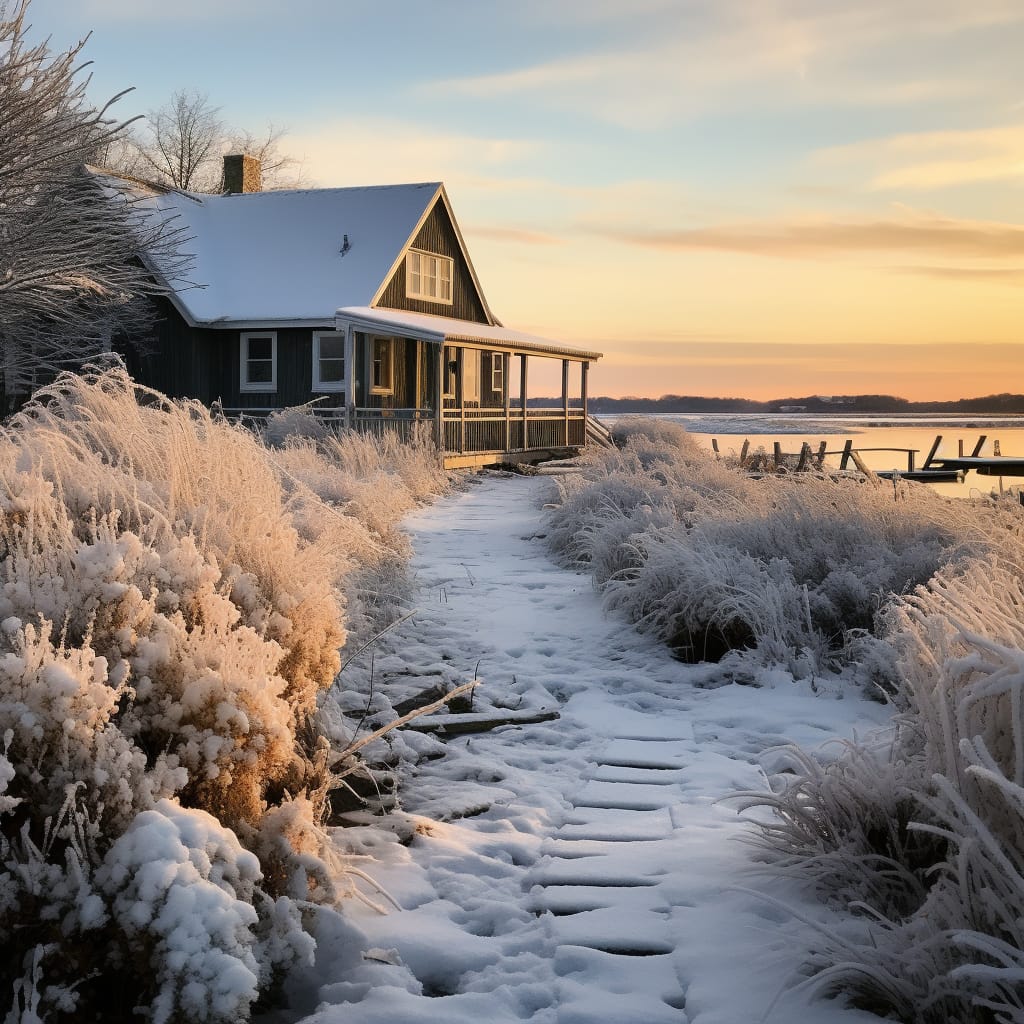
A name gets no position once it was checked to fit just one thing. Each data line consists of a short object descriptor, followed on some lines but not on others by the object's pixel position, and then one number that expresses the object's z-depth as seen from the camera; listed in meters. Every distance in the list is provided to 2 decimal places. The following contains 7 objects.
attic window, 25.45
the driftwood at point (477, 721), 4.76
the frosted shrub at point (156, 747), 2.27
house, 22.44
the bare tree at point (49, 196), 9.95
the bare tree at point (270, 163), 45.59
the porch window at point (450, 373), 26.72
